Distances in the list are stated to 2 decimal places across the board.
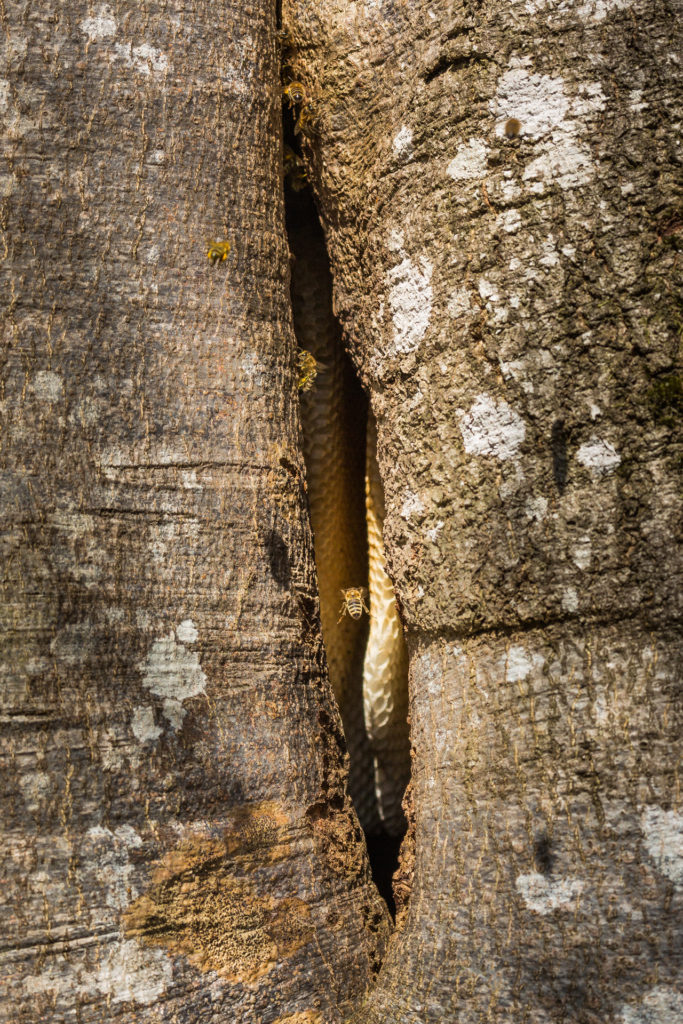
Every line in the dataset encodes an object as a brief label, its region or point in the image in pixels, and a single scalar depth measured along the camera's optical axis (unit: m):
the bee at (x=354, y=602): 1.47
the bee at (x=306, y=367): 1.44
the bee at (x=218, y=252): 1.39
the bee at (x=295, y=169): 1.45
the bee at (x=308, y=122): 1.43
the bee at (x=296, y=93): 1.43
